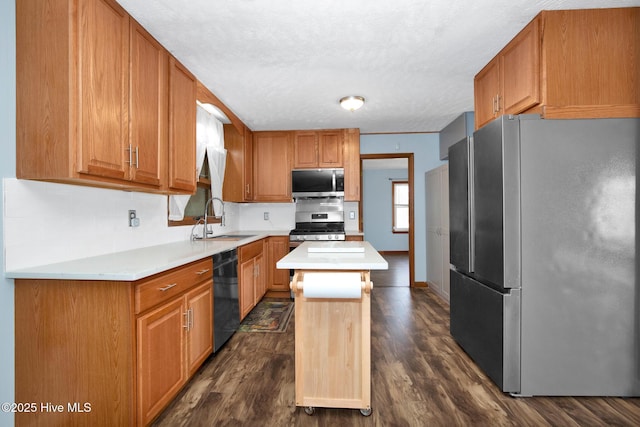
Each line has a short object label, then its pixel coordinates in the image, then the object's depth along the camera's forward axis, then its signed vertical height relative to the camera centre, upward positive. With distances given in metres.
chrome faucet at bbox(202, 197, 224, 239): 3.22 -0.14
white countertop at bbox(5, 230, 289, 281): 1.44 -0.25
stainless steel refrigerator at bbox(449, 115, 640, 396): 1.84 -0.26
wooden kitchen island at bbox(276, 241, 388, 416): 1.75 -0.76
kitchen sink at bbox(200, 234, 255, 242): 3.46 -0.24
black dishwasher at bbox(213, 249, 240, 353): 2.43 -0.67
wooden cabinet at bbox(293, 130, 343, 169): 4.45 +0.92
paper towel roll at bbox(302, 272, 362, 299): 1.59 -0.36
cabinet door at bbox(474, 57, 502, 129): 2.40 +0.97
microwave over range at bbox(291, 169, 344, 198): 4.43 +0.45
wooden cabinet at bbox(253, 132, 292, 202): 4.52 +0.70
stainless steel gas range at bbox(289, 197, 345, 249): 4.67 +0.01
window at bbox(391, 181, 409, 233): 8.74 +0.26
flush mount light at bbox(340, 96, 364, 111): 3.19 +1.14
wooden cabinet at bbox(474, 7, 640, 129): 1.88 +0.90
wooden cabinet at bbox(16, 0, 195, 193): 1.47 +0.61
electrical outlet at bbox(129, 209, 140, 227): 2.30 -0.02
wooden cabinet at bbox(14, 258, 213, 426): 1.46 -0.62
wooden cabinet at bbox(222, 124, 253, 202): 4.20 +0.62
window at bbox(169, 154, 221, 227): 3.33 +0.16
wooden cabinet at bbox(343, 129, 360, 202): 4.42 +0.72
